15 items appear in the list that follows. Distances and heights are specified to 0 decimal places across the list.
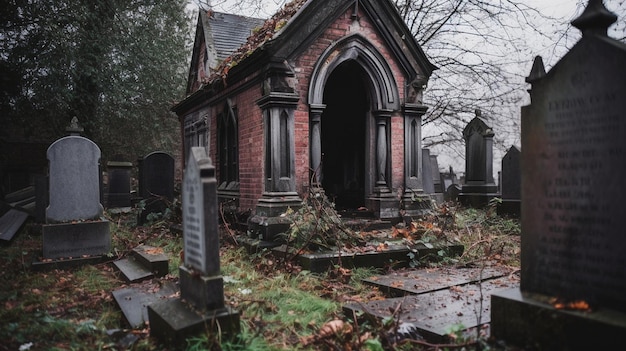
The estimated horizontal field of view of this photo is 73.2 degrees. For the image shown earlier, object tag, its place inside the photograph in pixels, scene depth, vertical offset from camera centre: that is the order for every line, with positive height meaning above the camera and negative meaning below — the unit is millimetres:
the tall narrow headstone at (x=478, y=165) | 12523 +380
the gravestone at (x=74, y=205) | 6555 -399
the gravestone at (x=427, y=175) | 11180 +81
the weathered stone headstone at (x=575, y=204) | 2736 -194
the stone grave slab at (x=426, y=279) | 5062 -1327
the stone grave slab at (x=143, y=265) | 5602 -1220
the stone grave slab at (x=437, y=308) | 3664 -1311
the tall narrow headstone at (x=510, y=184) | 10250 -167
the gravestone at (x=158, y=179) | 10733 +29
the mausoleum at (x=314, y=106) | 7289 +1404
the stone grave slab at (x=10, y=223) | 8066 -880
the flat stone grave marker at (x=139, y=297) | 4164 -1295
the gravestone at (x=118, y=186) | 12547 -164
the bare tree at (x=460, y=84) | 14273 +3325
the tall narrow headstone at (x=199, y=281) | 3444 -873
